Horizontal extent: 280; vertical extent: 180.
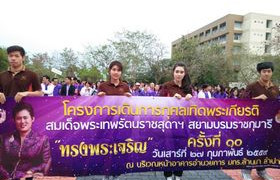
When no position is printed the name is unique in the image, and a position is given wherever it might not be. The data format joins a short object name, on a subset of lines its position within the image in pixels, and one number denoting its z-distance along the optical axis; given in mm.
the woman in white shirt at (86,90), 9844
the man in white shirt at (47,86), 8977
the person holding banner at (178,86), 2976
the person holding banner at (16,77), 2686
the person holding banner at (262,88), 3134
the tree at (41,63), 30043
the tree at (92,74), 28430
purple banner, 2679
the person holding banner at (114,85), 2898
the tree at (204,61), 25093
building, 42620
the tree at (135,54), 25226
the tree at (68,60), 32076
